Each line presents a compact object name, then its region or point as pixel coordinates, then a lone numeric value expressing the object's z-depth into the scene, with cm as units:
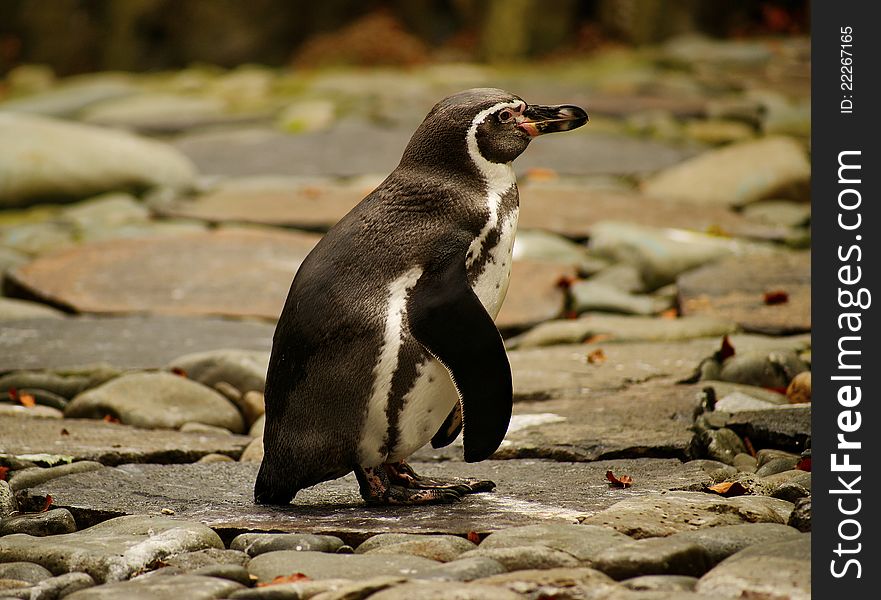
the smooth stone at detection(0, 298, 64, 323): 1170
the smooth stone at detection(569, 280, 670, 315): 1186
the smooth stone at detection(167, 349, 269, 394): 955
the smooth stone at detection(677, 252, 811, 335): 1096
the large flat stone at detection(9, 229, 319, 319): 1218
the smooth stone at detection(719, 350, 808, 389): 916
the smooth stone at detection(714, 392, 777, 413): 827
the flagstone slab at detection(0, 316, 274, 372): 1021
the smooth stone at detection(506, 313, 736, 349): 1077
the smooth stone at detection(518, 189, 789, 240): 1454
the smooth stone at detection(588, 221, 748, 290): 1296
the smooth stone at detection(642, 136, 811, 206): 1609
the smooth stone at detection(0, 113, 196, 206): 1652
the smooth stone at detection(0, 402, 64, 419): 877
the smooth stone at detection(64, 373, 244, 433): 884
